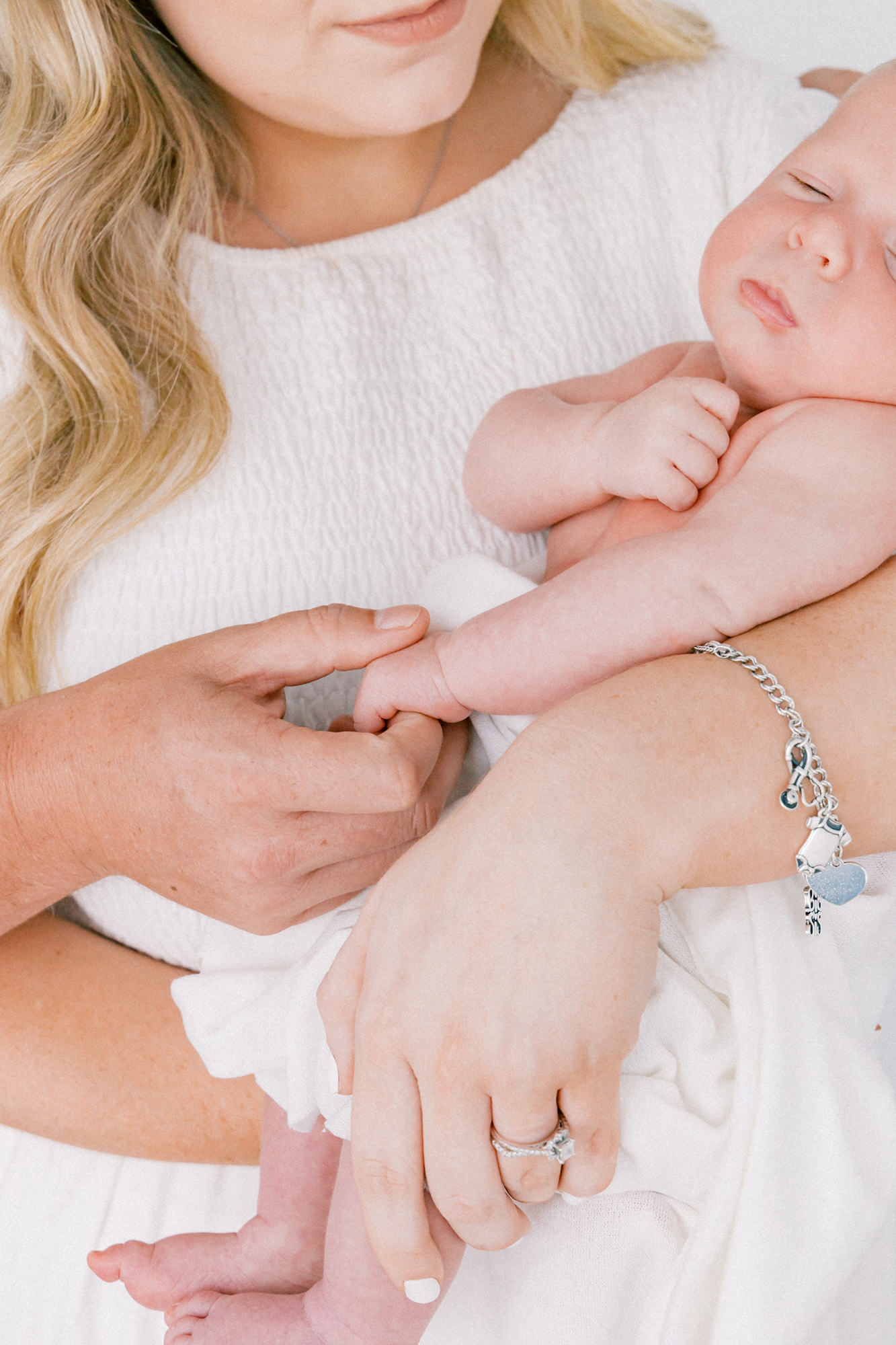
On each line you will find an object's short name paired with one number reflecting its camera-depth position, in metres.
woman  0.72
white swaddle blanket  0.64
